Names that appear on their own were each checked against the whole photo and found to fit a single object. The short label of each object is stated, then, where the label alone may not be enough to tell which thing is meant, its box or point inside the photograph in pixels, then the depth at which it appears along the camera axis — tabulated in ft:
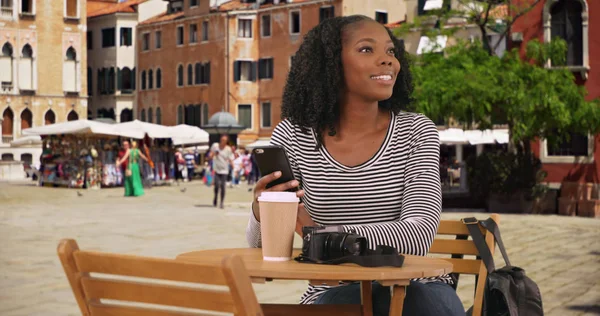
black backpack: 10.83
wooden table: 8.90
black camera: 9.70
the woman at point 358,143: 11.26
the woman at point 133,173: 97.66
